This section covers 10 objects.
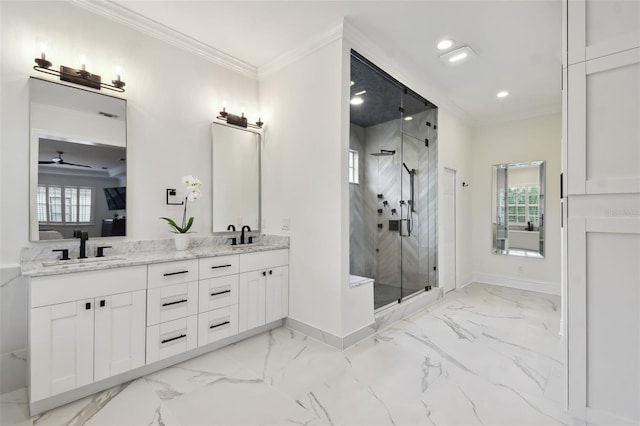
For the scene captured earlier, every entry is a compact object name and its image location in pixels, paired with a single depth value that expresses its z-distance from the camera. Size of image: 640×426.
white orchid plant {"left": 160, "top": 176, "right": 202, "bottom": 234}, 2.77
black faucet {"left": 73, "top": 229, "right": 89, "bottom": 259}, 2.24
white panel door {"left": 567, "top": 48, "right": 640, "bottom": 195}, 1.60
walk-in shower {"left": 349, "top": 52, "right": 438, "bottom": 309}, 3.91
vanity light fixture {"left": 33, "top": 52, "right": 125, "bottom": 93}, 2.15
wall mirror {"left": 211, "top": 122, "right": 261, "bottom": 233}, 3.18
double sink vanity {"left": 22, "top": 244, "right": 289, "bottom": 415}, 1.79
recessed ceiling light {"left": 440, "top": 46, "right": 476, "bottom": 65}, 3.08
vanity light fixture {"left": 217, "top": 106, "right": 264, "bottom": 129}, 3.22
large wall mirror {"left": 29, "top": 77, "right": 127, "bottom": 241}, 2.17
